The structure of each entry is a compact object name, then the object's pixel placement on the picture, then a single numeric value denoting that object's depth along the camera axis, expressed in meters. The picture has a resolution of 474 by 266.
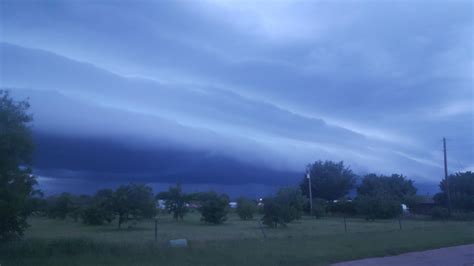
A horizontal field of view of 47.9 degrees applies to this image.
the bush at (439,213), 65.69
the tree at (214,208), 64.69
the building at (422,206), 85.55
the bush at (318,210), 80.00
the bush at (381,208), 71.94
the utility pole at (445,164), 67.00
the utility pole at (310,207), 80.55
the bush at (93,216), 57.03
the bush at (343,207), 84.32
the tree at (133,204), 55.28
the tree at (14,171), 21.34
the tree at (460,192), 80.31
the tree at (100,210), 56.12
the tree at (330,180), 120.31
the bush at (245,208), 73.56
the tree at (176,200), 71.44
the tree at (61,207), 69.69
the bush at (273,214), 54.66
